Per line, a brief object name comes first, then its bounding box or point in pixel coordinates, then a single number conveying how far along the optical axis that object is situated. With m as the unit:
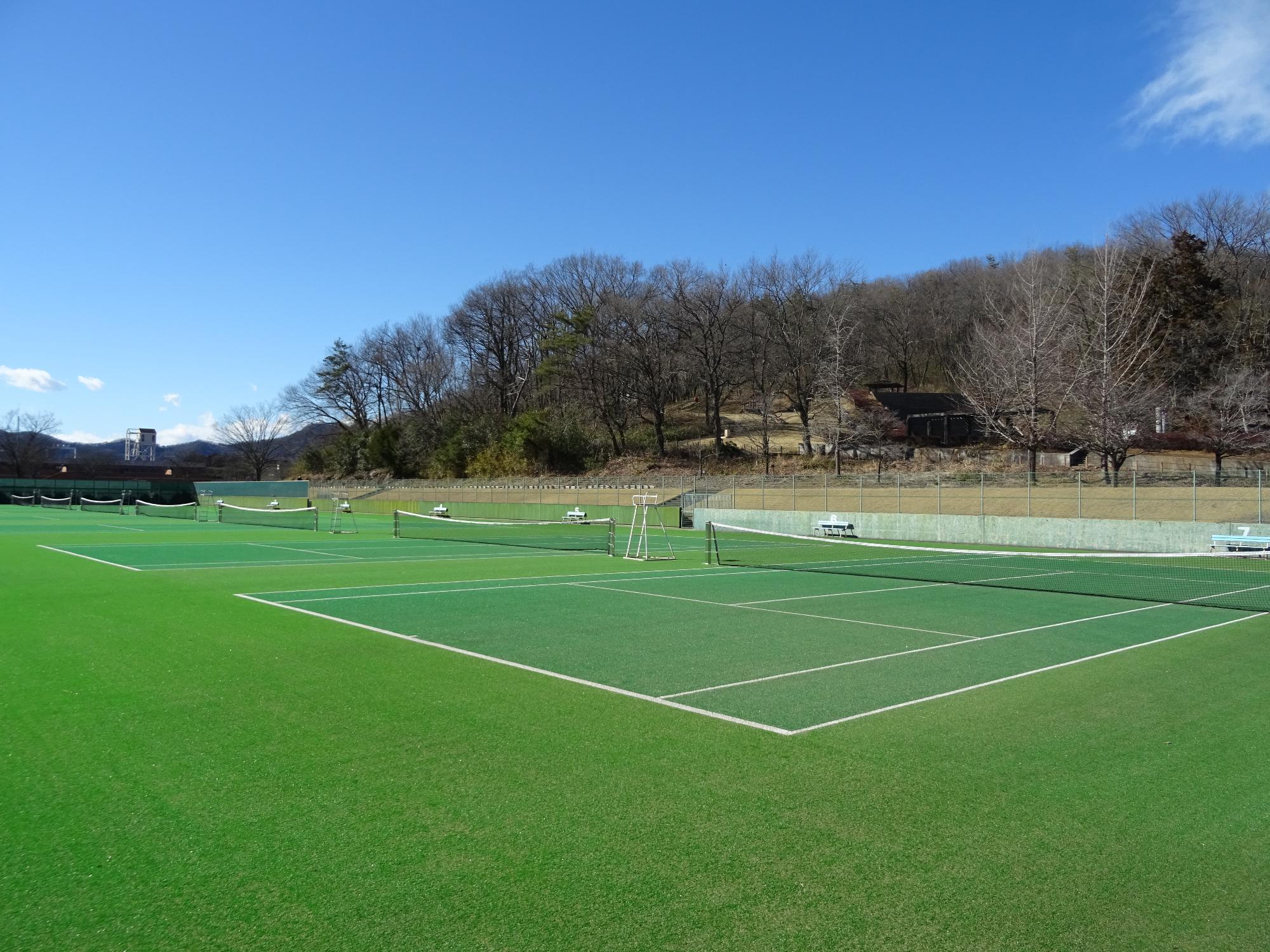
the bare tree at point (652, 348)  79.81
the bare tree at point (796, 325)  73.75
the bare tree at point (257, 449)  126.75
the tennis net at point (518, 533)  31.47
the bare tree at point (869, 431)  65.69
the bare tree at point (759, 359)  76.44
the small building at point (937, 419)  73.38
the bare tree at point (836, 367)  65.69
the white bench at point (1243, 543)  27.50
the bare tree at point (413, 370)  105.25
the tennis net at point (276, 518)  48.48
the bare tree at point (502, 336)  98.19
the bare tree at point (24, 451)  111.44
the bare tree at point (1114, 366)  46.12
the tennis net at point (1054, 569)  18.69
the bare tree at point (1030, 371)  48.78
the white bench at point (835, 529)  40.91
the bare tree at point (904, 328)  100.56
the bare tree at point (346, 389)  108.75
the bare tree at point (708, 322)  78.44
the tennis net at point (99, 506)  69.12
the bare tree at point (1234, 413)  50.25
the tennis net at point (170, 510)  57.09
